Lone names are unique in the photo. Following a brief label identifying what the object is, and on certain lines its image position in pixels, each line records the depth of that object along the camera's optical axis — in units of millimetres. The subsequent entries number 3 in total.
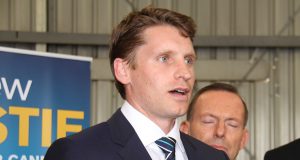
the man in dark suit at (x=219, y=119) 3367
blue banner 4868
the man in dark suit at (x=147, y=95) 2225
